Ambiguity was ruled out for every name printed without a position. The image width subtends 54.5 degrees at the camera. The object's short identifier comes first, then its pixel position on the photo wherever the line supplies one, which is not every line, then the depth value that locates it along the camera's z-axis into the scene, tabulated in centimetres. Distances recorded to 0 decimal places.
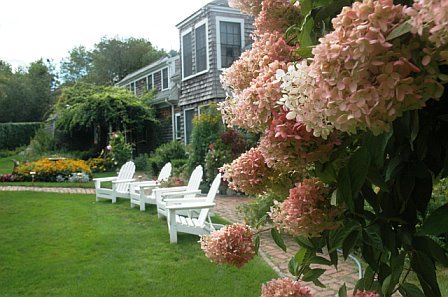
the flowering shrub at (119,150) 1667
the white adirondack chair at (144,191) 889
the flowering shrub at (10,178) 1479
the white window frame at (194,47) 1460
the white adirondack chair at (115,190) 1020
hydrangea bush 65
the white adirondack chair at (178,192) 768
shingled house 1433
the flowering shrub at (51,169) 1486
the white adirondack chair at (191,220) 614
